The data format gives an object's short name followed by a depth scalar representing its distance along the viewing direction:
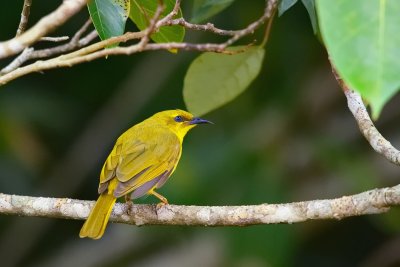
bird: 7.90
